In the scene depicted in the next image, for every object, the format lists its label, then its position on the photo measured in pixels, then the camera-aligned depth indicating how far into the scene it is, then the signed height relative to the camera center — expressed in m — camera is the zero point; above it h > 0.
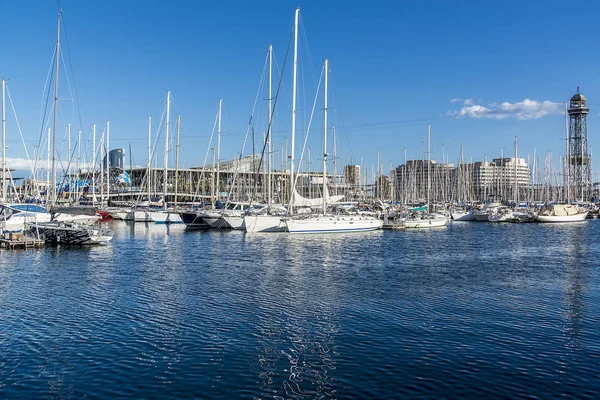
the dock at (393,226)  82.75 -3.50
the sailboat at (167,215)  90.19 -1.94
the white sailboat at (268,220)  69.00 -2.12
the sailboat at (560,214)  106.44 -2.29
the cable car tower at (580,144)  196.05 +20.39
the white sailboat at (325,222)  67.44 -2.38
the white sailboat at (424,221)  85.19 -2.82
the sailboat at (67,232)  52.12 -2.69
